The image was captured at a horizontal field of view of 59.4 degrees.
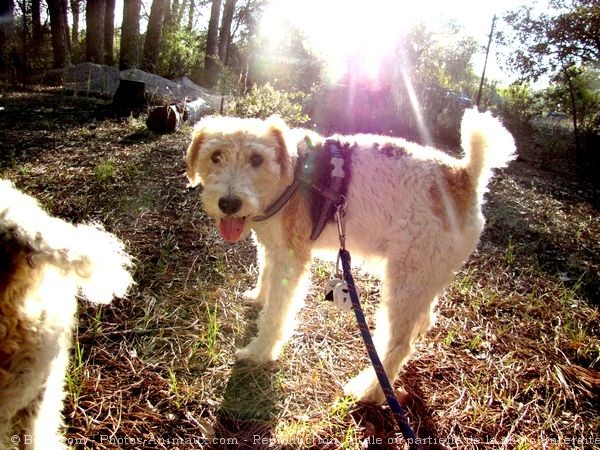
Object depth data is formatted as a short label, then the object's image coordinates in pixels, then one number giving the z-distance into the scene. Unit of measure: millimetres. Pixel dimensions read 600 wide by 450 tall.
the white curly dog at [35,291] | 474
